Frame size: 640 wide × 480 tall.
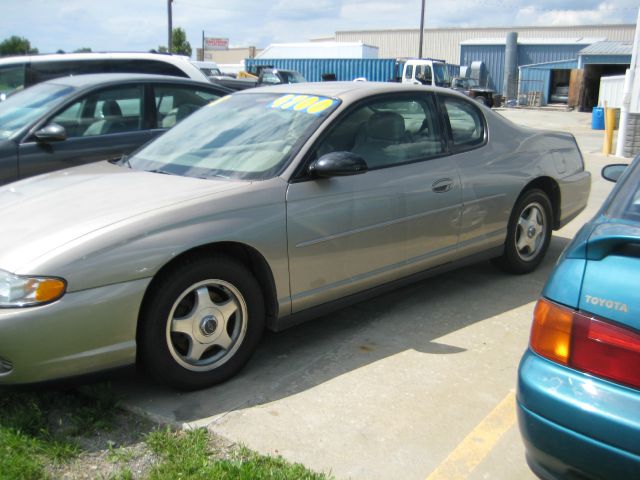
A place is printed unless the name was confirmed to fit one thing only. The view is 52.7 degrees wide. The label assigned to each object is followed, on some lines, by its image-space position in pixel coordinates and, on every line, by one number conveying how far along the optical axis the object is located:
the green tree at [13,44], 69.55
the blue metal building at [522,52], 40.41
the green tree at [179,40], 68.12
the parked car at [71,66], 7.89
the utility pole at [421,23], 38.44
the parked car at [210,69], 23.81
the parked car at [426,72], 30.91
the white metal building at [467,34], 51.78
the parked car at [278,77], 26.42
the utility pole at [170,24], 30.93
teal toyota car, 1.83
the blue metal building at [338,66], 34.28
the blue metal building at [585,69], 31.81
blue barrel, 19.67
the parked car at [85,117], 5.25
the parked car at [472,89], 32.56
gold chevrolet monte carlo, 2.79
